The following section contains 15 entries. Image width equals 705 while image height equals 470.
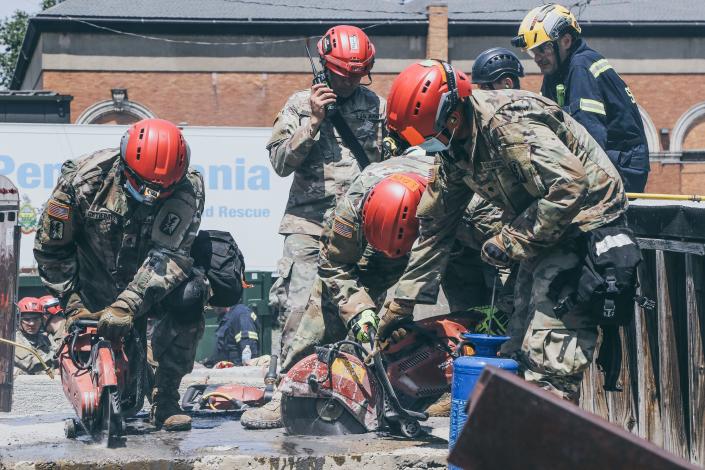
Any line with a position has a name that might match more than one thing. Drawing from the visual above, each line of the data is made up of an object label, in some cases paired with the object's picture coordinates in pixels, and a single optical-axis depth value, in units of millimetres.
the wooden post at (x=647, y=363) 11547
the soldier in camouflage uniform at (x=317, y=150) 13602
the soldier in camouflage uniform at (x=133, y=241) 12242
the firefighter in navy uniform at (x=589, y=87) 13625
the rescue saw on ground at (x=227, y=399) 14625
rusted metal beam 4445
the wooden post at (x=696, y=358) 10359
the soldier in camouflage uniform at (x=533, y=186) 9523
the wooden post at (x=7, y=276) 15516
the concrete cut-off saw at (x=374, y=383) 11500
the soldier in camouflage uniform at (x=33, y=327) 26078
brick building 63000
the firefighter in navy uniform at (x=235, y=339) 26484
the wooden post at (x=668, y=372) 10862
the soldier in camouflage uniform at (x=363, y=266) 11844
